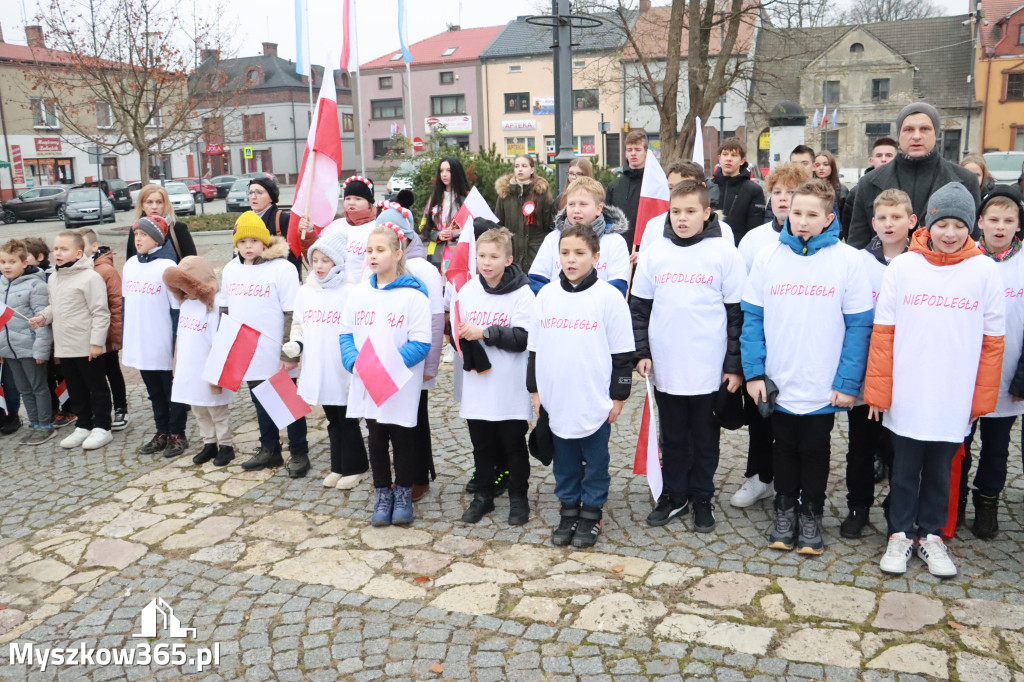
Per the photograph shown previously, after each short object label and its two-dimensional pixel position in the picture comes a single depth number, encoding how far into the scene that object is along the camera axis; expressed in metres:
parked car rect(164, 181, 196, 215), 31.98
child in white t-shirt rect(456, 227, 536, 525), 4.63
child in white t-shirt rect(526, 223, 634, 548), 4.32
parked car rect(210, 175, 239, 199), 44.34
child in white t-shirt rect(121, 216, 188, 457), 6.34
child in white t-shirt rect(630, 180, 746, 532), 4.45
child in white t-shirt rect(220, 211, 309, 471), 5.72
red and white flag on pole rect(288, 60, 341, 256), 6.18
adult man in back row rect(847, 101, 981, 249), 4.75
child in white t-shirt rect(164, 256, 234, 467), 5.91
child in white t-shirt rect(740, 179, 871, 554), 4.11
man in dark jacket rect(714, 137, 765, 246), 6.62
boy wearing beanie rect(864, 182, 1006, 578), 3.88
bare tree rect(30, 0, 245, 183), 21.94
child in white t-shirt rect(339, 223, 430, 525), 4.82
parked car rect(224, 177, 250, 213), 33.56
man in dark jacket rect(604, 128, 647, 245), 6.26
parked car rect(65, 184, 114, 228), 29.69
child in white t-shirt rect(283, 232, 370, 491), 5.33
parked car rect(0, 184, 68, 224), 33.53
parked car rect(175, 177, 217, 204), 41.34
